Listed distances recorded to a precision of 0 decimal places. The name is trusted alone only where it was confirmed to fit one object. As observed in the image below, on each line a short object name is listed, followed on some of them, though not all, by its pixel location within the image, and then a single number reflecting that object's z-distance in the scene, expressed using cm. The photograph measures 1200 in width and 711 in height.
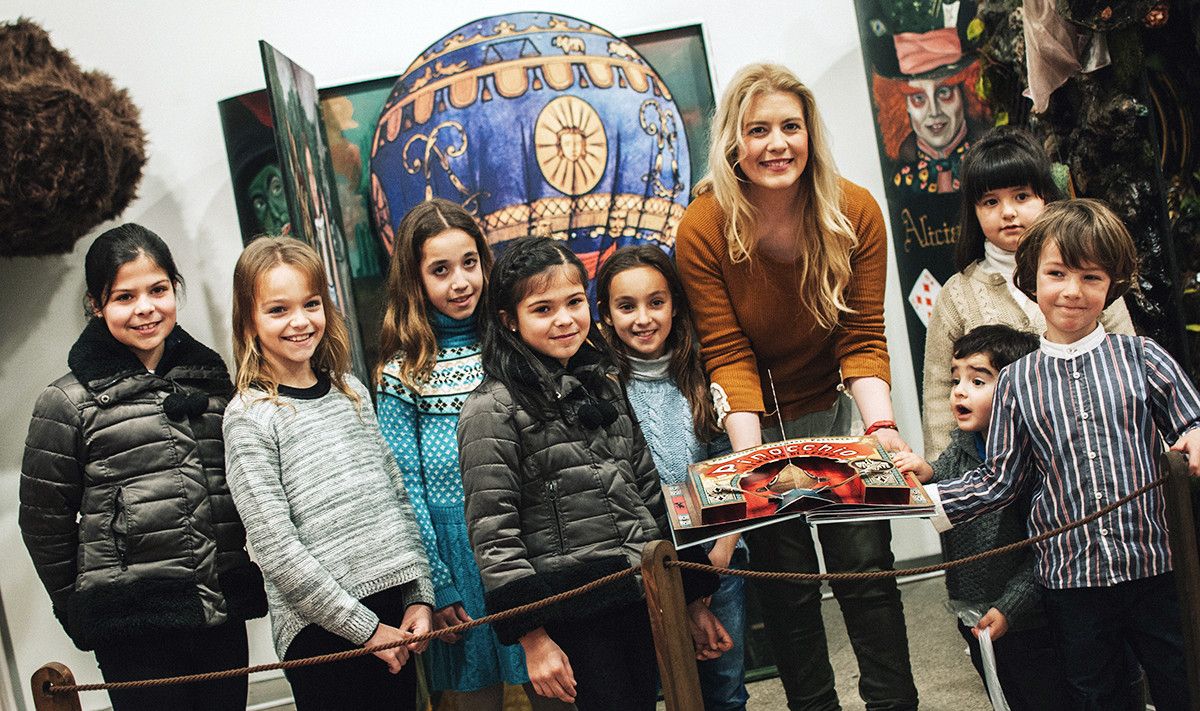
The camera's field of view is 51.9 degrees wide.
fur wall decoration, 379
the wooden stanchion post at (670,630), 244
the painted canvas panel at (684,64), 443
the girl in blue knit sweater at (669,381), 319
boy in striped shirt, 274
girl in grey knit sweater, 285
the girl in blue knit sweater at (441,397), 321
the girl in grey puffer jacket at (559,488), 272
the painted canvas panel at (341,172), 435
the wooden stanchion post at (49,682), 265
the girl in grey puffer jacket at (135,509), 296
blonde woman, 314
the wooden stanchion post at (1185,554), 256
